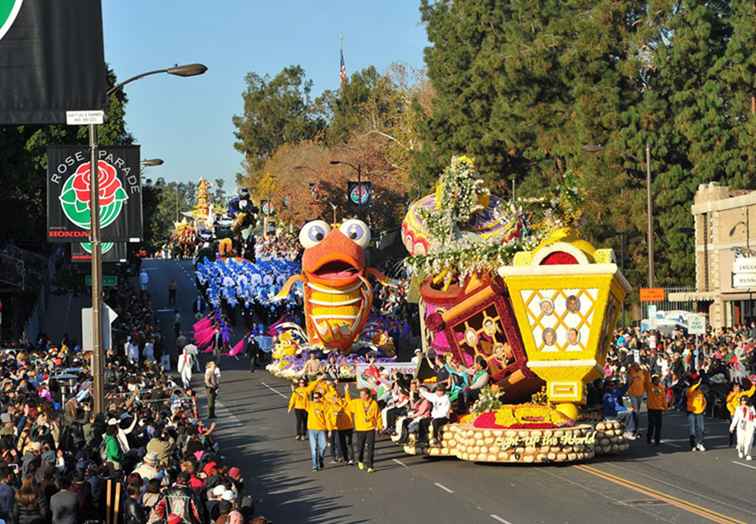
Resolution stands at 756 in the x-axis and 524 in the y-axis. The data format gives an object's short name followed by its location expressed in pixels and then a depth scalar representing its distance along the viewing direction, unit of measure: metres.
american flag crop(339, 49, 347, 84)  129.10
